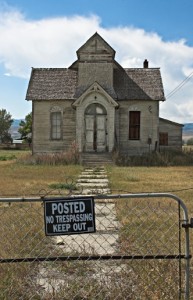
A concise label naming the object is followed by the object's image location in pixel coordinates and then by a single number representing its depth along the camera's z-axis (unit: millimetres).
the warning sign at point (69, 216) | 3725
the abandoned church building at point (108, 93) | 26172
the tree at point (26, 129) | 71800
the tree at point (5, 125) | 89562
